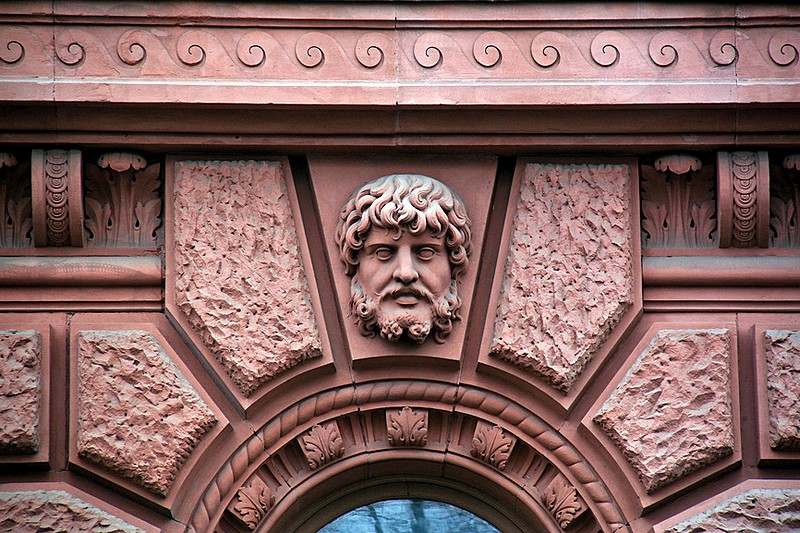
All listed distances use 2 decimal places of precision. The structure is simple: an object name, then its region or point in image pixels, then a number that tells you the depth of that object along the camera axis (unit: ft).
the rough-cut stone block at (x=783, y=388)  32.53
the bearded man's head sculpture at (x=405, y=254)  32.91
